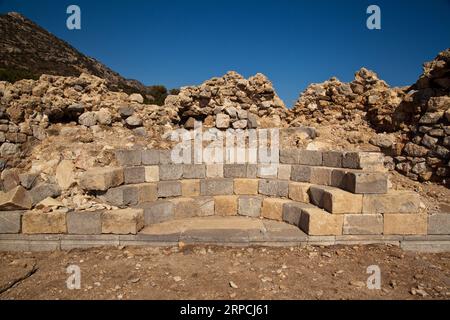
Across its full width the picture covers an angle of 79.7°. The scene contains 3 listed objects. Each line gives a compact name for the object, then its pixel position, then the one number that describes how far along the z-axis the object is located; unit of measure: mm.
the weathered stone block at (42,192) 4812
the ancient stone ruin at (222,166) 4504
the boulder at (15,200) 4363
